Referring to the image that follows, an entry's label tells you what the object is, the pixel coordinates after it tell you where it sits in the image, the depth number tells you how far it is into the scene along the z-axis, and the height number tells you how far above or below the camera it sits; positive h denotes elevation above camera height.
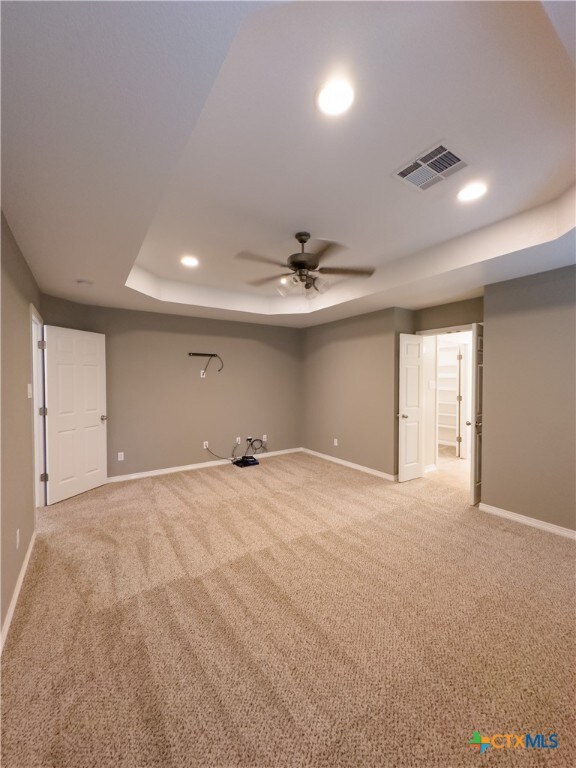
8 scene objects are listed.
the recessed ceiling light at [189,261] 3.46 +1.38
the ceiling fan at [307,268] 2.83 +1.06
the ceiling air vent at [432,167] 1.85 +1.36
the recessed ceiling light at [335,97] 1.41 +1.35
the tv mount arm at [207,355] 5.19 +0.44
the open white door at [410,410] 4.54 -0.43
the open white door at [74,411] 3.70 -0.39
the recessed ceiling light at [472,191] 2.16 +1.37
